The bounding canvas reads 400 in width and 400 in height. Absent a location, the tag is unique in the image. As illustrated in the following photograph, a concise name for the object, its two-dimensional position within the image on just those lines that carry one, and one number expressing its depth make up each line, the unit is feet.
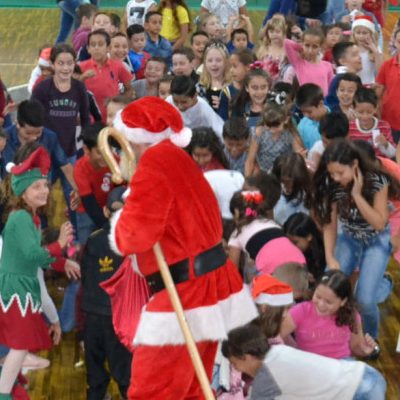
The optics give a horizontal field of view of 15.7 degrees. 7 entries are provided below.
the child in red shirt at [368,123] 31.56
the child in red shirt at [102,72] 38.66
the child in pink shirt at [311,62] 38.51
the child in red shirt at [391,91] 36.90
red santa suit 19.17
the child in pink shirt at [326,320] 23.23
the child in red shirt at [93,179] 28.94
